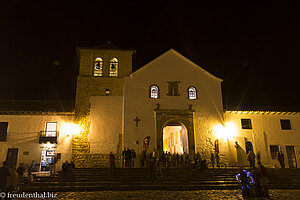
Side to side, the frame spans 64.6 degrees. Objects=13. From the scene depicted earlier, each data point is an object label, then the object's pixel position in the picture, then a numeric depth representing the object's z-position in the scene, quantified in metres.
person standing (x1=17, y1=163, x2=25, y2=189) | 11.96
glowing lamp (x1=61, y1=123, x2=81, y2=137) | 19.81
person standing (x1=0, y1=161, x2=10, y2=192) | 7.79
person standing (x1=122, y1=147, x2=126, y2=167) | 17.17
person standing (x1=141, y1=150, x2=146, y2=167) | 17.90
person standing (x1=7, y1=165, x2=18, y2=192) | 8.05
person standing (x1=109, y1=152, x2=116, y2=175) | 14.32
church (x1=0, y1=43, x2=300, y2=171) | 19.58
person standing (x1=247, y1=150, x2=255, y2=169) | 16.80
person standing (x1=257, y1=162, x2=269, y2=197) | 9.34
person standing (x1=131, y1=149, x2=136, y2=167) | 17.89
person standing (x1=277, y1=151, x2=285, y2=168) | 17.30
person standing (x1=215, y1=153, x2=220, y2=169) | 18.03
